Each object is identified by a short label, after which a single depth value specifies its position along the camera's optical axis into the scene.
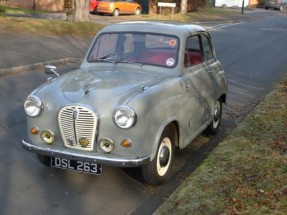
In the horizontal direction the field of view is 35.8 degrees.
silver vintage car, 4.48
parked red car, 32.25
